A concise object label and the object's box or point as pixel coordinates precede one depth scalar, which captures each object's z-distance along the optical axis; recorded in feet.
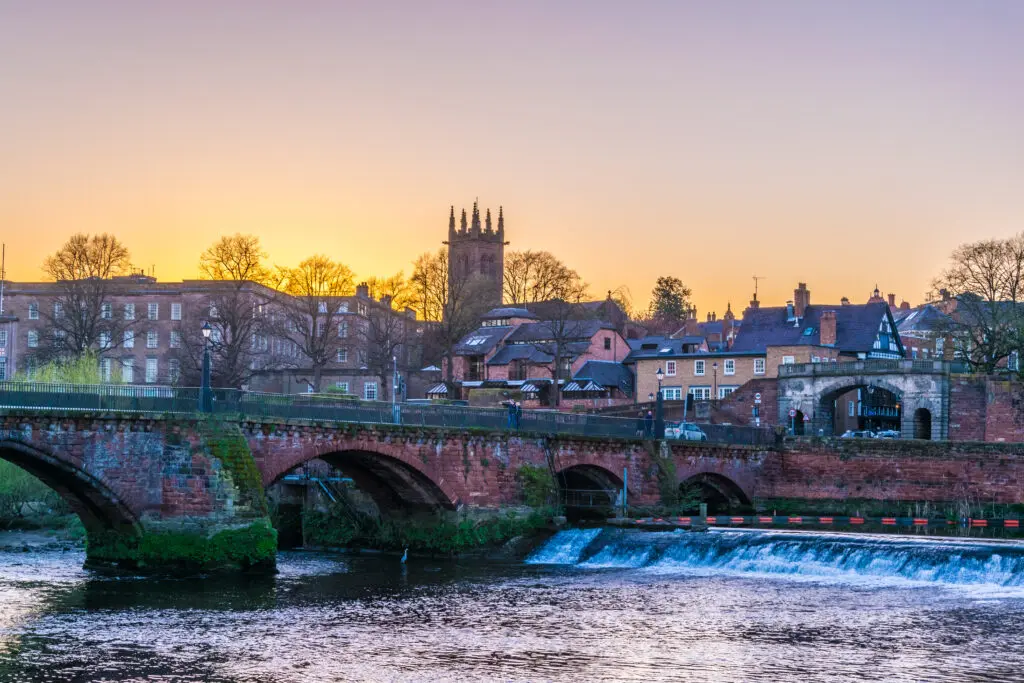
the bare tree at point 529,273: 435.94
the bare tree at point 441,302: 369.71
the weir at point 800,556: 134.72
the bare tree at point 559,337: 317.63
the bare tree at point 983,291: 276.41
